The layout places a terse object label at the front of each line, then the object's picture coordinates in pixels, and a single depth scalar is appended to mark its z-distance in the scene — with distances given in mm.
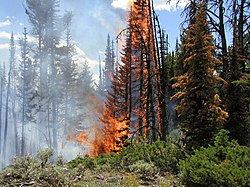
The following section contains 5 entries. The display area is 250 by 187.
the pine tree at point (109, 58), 70156
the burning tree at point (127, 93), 12109
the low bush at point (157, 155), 7441
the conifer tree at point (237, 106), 8703
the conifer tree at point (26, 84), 47469
